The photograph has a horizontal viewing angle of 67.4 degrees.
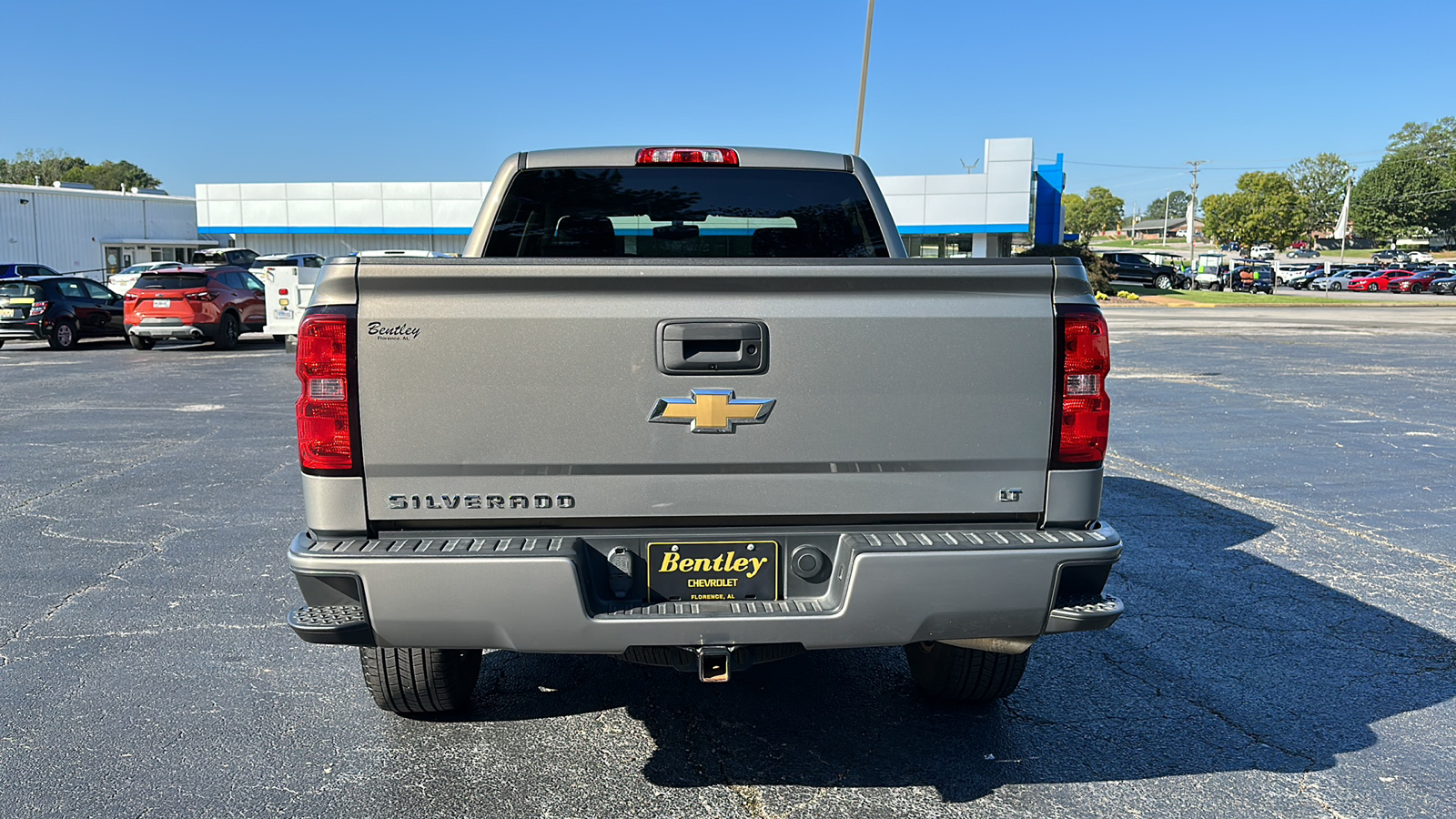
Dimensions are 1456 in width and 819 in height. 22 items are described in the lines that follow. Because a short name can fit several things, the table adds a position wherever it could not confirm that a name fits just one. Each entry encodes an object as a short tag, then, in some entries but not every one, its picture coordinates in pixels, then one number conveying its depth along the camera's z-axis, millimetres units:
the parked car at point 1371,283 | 66688
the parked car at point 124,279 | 35219
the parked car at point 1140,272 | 53812
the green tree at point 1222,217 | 116125
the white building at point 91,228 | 48594
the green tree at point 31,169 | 107750
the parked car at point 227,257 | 42219
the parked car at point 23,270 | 30389
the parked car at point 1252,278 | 58844
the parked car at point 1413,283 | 65681
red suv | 20969
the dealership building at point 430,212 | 49188
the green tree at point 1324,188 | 139500
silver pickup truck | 3016
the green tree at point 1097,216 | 185125
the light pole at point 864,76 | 23797
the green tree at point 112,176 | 121119
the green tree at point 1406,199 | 115688
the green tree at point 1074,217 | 177875
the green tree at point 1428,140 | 119819
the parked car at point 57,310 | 21209
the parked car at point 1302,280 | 69188
